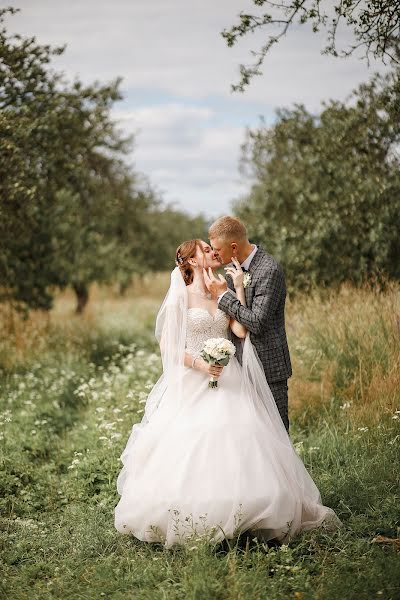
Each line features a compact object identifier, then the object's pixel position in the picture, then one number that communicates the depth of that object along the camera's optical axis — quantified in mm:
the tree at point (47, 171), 10523
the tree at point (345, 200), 11320
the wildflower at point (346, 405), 7285
